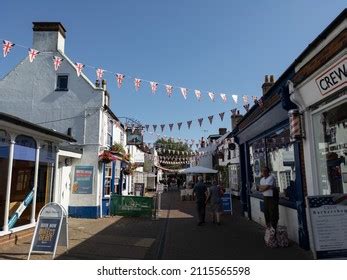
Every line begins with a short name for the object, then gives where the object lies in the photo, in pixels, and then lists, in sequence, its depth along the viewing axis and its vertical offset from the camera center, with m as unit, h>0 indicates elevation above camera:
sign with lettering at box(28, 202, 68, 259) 6.58 -0.80
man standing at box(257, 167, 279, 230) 7.99 -0.22
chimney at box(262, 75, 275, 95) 14.30 +4.89
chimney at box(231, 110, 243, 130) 26.54 +6.10
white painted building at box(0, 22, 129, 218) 13.76 +3.97
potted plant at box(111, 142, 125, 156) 15.40 +2.16
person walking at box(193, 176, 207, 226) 11.44 -0.25
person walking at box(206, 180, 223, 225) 11.39 -0.30
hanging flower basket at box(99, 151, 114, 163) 13.64 +1.48
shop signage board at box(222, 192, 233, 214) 14.48 -0.60
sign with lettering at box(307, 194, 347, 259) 5.03 -0.54
